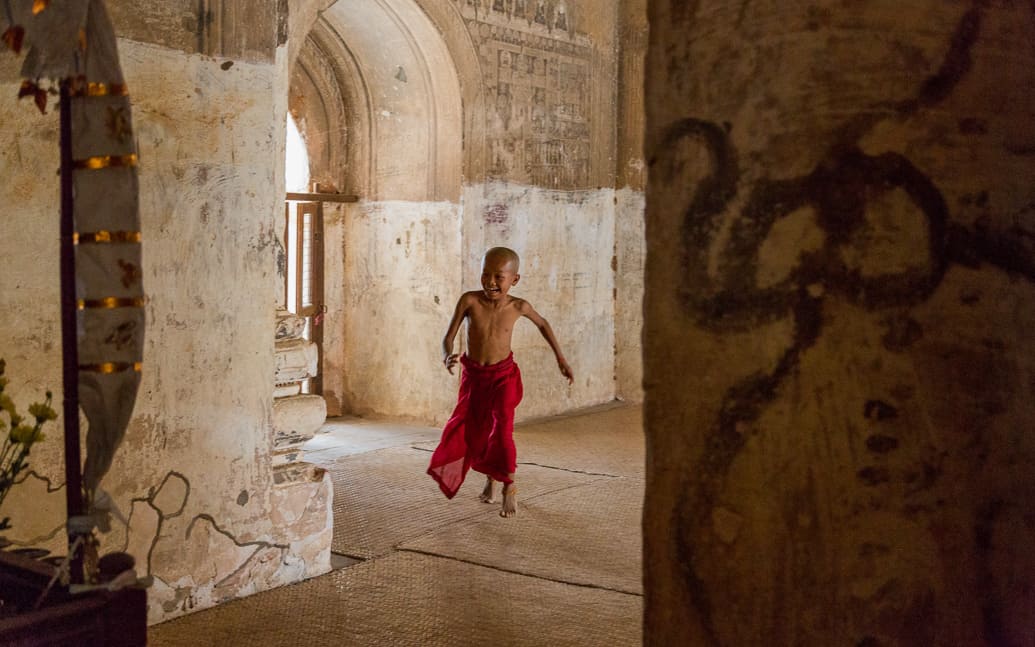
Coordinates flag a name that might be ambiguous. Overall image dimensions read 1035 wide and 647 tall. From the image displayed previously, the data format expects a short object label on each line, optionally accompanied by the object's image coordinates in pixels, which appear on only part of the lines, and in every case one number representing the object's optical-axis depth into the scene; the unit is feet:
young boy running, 18.66
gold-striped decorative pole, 7.11
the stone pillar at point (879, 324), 4.94
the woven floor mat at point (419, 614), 12.47
